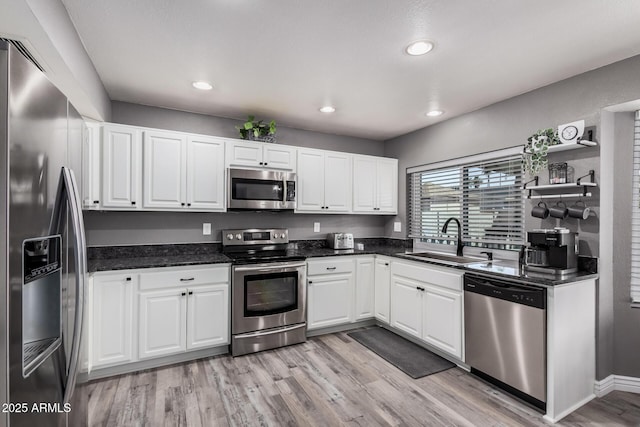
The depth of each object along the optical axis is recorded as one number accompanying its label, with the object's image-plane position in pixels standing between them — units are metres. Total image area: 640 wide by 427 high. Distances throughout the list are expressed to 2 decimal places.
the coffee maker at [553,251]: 2.30
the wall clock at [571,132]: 2.37
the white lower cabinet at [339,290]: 3.45
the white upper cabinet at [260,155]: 3.35
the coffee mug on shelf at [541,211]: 2.62
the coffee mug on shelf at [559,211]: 2.48
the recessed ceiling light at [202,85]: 2.73
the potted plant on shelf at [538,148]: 2.51
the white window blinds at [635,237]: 2.36
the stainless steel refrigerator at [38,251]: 0.88
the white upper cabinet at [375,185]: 4.13
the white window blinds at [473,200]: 3.04
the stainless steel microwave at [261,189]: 3.30
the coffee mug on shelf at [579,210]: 2.38
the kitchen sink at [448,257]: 3.16
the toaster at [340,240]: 4.02
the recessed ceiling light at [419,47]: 2.08
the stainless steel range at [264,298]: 3.00
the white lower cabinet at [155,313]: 2.53
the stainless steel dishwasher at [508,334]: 2.16
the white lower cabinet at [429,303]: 2.79
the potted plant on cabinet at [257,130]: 3.46
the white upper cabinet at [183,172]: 2.97
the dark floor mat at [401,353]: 2.78
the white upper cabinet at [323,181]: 3.75
